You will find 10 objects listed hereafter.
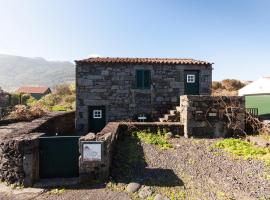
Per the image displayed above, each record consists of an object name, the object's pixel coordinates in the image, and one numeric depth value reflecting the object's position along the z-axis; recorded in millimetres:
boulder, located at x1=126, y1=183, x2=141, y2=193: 3631
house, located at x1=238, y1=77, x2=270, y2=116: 12667
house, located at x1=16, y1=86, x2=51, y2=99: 34342
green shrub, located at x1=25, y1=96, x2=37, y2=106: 21529
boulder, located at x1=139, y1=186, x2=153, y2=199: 3440
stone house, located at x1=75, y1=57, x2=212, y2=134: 9269
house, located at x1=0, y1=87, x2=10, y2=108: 17051
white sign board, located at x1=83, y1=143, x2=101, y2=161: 4014
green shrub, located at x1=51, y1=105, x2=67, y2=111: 16038
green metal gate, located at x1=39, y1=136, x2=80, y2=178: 4218
